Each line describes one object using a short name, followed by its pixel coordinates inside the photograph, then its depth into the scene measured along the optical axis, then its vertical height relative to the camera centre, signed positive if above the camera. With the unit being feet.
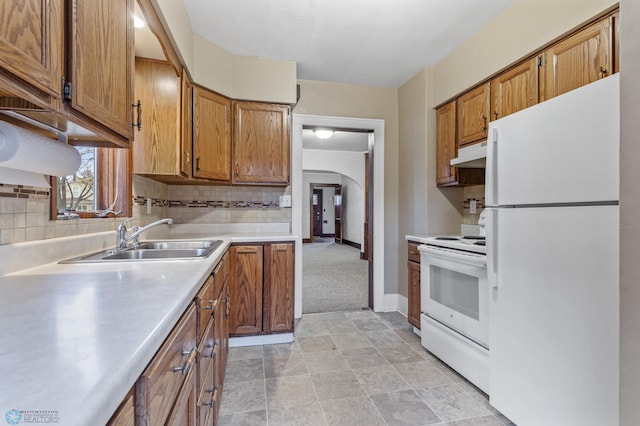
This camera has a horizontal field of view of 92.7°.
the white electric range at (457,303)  5.98 -2.00
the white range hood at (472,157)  6.99 +1.36
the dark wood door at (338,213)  34.86 +0.04
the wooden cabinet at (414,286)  8.66 -2.10
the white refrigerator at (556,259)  3.67 -0.63
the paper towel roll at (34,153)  2.87 +0.63
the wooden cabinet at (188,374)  1.79 -1.35
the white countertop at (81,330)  1.26 -0.73
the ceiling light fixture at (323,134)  17.34 +4.54
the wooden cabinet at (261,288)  7.88 -1.99
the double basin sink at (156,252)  4.61 -0.71
